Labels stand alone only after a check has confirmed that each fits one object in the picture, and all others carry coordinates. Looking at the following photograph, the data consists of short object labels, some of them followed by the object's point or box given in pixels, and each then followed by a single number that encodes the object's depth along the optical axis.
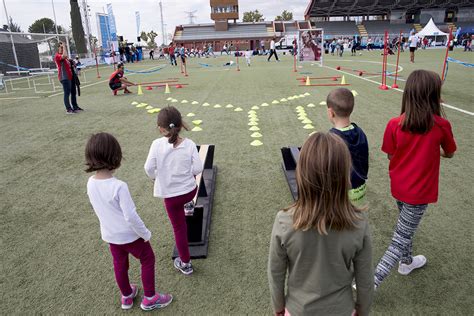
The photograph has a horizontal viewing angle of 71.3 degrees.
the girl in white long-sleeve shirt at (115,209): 2.20
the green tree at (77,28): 45.50
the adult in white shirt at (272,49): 31.43
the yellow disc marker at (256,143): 6.50
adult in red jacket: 9.52
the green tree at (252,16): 103.81
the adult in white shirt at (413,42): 21.67
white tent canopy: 30.62
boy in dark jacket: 2.58
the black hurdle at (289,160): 4.86
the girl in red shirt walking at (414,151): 2.34
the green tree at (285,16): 109.06
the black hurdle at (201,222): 3.29
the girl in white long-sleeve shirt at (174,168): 2.65
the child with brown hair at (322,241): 1.44
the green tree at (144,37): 105.16
